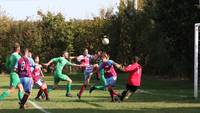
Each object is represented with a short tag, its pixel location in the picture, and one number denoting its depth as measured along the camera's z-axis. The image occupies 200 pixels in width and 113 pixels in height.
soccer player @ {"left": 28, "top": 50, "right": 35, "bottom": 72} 24.57
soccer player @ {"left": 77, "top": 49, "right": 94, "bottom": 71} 34.45
